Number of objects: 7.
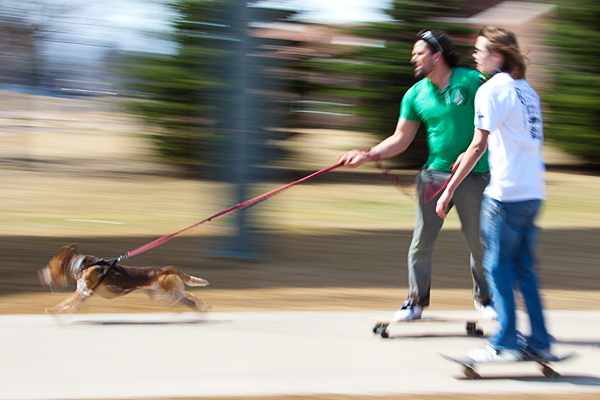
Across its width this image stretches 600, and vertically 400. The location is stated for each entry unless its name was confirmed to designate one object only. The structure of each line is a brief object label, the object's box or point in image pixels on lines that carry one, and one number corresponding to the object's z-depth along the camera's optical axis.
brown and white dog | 8.50
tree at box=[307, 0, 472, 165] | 29.45
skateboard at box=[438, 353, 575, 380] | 6.88
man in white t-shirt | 6.73
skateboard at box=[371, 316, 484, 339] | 8.30
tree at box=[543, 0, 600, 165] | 30.47
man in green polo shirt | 8.14
